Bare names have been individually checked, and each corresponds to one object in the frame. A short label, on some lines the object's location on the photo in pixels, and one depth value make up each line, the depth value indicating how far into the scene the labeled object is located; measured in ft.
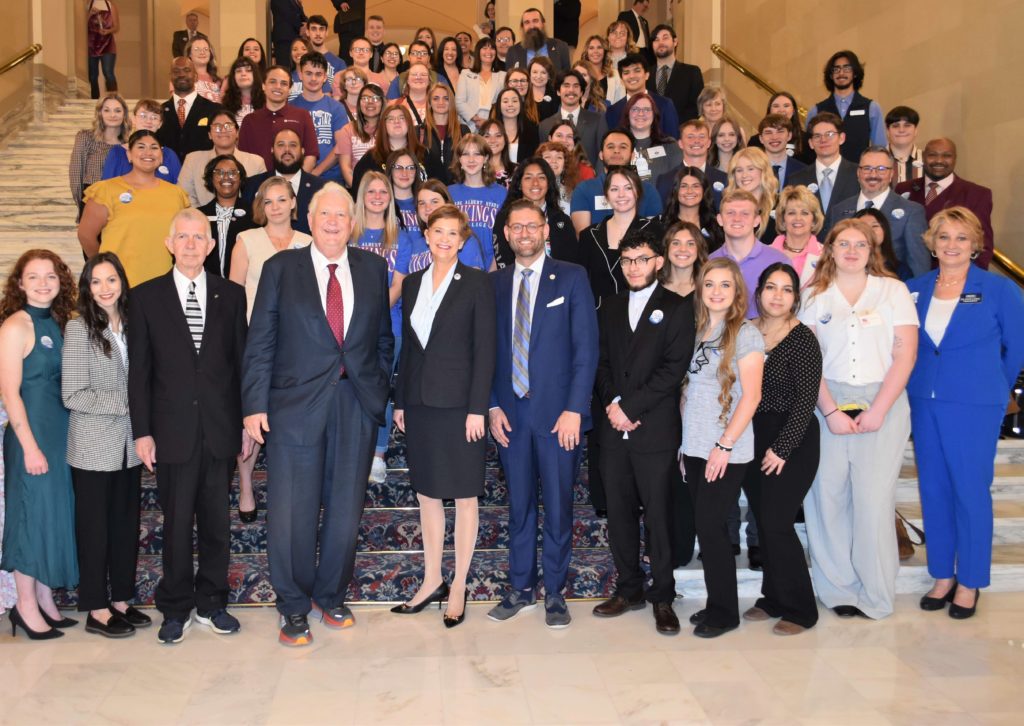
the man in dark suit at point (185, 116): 23.52
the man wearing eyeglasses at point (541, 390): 14.40
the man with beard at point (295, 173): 19.56
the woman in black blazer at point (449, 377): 14.03
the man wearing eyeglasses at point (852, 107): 24.82
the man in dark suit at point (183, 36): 40.18
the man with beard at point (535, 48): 30.55
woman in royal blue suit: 15.10
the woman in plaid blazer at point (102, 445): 13.62
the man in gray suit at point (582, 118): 24.58
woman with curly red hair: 13.64
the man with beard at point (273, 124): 22.82
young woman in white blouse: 14.76
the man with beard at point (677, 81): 28.94
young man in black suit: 14.05
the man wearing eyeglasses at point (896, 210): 18.80
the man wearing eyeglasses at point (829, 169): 20.83
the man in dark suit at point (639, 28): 35.17
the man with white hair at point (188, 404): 13.52
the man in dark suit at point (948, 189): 20.92
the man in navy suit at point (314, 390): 13.69
